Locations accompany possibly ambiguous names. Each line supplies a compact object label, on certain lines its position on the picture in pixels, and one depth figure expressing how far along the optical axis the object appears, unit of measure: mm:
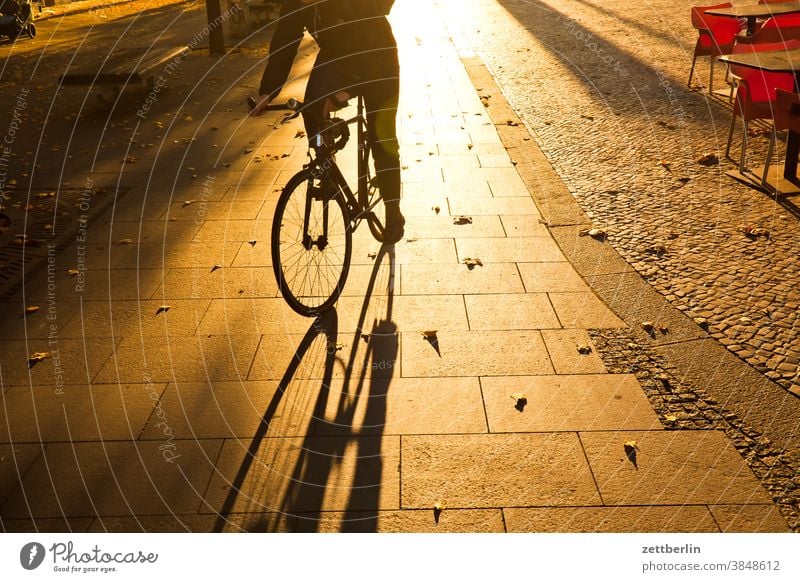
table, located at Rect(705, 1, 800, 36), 9289
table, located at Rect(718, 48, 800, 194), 6191
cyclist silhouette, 4555
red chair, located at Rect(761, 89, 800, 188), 6699
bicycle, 4691
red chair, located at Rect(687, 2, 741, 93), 9820
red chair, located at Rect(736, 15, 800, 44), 8602
